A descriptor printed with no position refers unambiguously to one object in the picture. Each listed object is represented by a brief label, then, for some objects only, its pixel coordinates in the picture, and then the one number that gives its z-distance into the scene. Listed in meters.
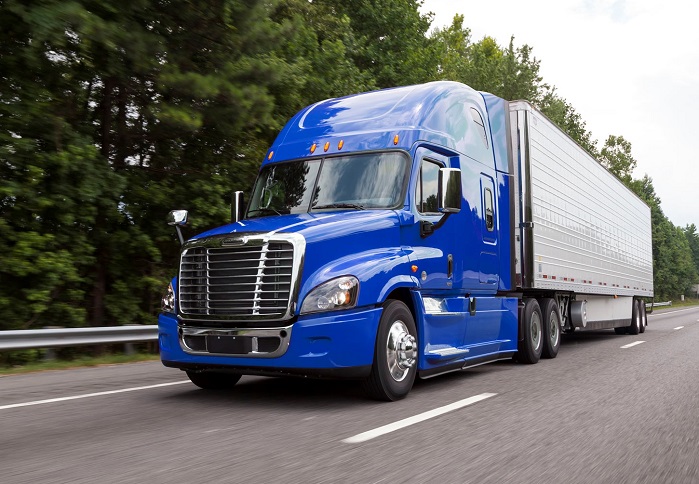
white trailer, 10.97
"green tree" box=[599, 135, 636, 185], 76.00
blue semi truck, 6.33
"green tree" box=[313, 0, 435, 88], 26.59
